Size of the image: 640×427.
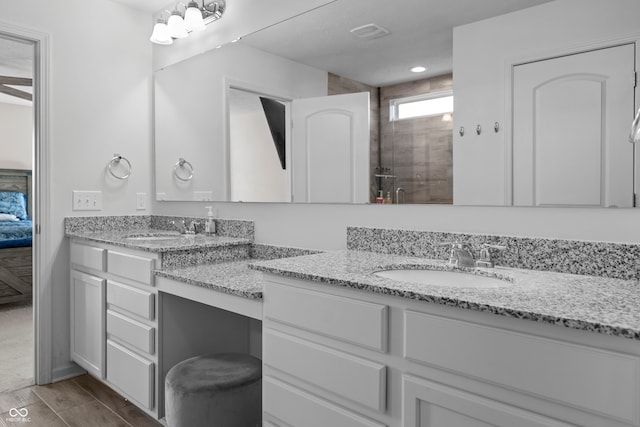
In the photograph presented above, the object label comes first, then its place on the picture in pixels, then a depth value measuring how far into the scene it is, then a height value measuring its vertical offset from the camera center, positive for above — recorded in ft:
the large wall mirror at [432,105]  4.29 +1.28
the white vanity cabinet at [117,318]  6.51 -1.85
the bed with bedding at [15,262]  13.44 -1.75
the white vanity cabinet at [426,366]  2.73 -1.22
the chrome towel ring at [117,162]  9.20 +0.96
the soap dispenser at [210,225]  8.33 -0.35
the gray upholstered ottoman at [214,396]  5.34 -2.36
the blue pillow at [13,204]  19.06 +0.14
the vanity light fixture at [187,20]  8.13 +3.57
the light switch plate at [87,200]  8.66 +0.14
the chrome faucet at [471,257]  4.82 -0.57
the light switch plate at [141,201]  9.69 +0.13
